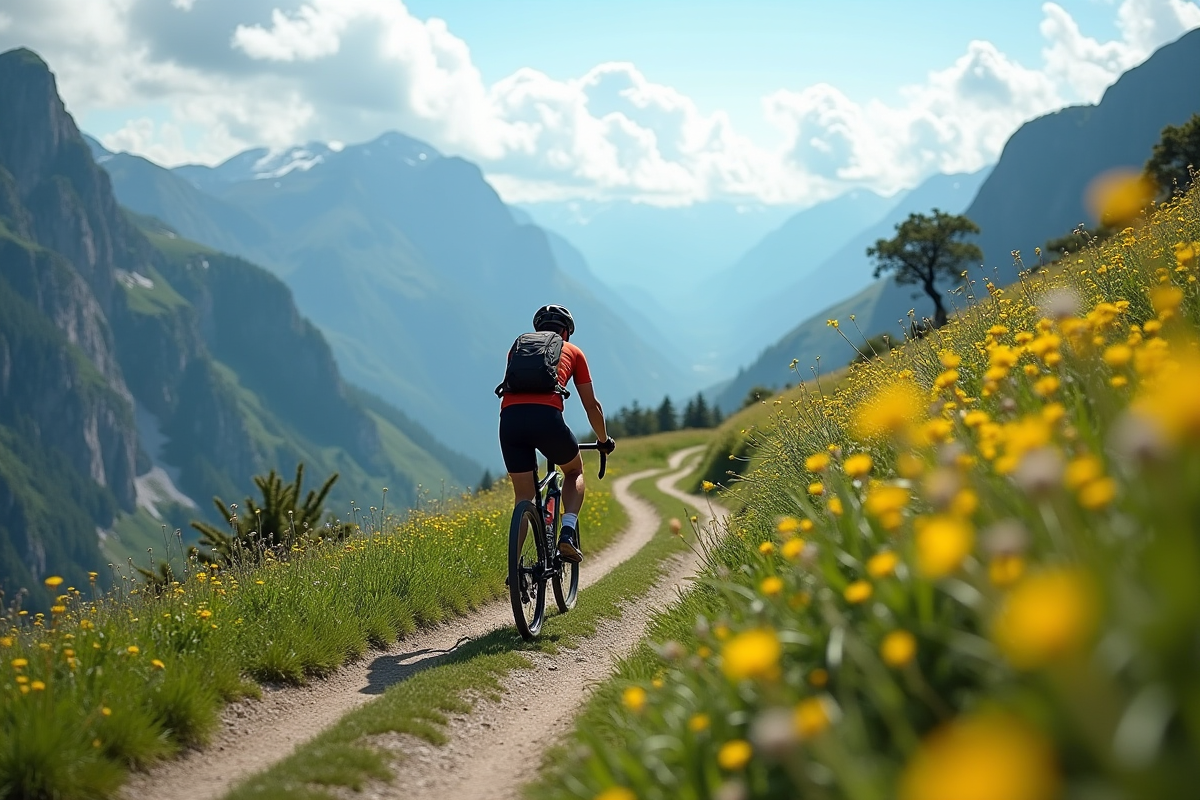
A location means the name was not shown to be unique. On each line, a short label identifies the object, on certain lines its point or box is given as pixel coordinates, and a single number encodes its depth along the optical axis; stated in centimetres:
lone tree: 6234
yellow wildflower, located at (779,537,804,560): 377
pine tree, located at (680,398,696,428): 11606
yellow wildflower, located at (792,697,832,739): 228
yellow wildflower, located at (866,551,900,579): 310
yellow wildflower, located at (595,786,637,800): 282
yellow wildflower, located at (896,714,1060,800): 165
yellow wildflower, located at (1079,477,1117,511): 248
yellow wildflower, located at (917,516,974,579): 216
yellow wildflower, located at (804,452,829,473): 422
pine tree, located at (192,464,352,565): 1541
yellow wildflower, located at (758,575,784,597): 395
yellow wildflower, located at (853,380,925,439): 384
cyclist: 967
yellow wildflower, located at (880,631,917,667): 249
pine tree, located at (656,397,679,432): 11962
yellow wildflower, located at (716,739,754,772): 289
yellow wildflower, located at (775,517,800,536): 442
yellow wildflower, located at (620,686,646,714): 372
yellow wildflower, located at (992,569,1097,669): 173
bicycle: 934
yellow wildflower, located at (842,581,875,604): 333
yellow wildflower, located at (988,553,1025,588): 260
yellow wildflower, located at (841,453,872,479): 372
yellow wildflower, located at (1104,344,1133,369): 380
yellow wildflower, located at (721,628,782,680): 239
